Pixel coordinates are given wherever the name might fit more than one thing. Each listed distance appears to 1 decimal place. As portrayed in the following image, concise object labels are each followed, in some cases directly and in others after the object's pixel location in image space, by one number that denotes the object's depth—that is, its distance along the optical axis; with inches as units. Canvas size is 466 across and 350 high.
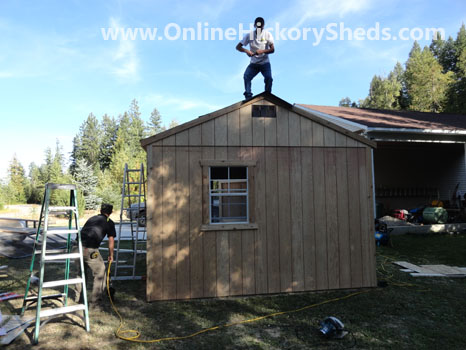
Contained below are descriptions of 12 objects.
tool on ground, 163.2
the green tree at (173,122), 2488.9
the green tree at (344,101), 2403.4
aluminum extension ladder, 287.0
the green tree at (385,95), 1545.8
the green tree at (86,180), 1143.6
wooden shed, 229.9
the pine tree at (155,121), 2346.2
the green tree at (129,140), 1254.9
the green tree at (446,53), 1453.0
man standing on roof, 264.8
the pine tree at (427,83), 1294.3
